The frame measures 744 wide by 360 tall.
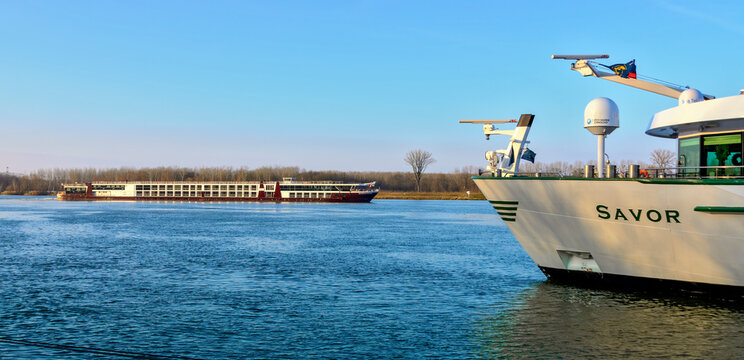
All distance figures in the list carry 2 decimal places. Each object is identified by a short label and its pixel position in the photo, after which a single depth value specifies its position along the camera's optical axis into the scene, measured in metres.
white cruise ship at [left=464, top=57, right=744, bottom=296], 17.89
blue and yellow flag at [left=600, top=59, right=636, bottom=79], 24.84
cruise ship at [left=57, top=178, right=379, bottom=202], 142.12
